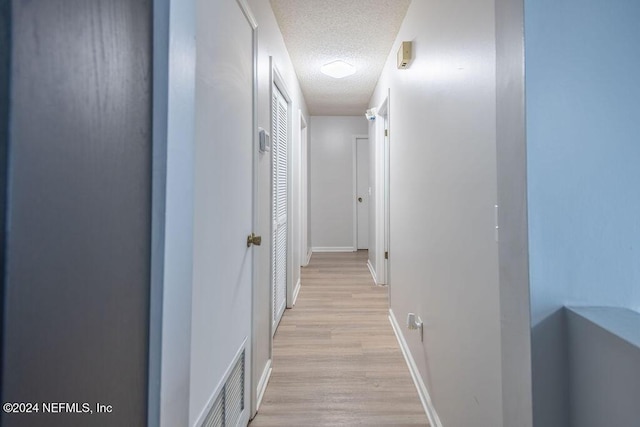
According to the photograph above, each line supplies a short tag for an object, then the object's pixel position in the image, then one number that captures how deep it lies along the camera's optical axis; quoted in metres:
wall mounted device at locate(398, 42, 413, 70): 2.11
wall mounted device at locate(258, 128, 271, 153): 1.81
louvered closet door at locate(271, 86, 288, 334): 2.48
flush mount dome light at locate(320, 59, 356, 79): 3.20
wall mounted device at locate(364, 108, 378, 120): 3.88
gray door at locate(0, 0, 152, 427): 0.35
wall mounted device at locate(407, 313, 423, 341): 1.87
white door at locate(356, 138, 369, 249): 6.00
